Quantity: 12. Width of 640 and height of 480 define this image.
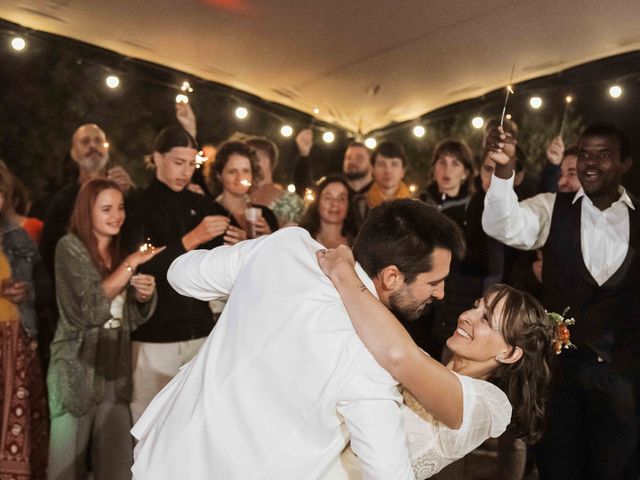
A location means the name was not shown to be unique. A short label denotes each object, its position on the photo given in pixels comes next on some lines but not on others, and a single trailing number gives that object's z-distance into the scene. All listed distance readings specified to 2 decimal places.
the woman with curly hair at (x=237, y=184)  4.19
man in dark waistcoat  3.25
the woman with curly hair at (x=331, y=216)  4.17
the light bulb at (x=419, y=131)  4.81
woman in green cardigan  3.49
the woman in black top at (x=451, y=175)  4.30
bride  1.78
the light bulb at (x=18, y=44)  4.19
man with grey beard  4.04
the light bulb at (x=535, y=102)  4.29
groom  1.62
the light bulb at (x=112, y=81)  4.46
